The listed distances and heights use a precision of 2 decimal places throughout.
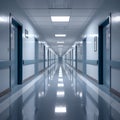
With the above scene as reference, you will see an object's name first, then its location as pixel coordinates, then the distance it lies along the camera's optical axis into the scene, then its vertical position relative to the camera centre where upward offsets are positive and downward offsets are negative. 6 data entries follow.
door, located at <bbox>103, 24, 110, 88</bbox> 6.55 -0.01
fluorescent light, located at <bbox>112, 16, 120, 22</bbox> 4.71 +1.02
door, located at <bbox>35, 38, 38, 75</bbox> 11.77 -0.04
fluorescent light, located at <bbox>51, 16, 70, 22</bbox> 8.19 +1.77
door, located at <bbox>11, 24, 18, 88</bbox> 6.52 +0.04
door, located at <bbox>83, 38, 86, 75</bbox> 11.89 -0.05
